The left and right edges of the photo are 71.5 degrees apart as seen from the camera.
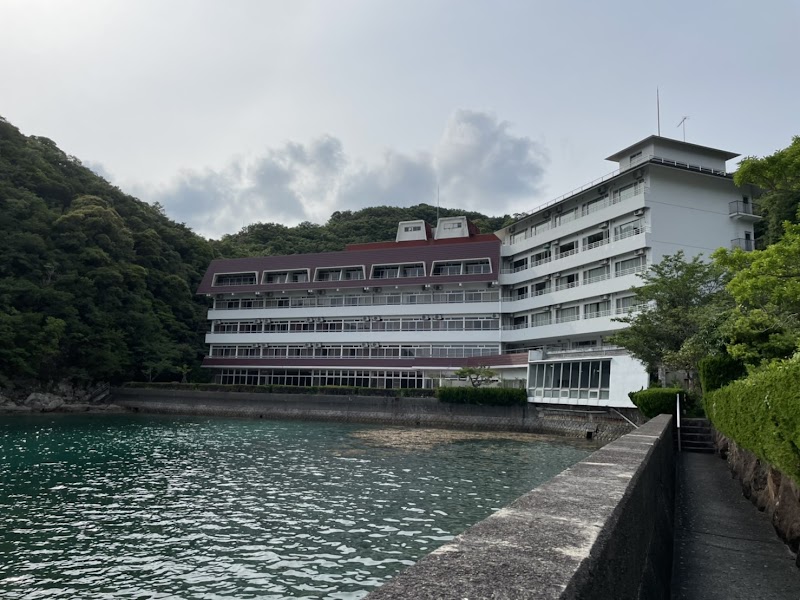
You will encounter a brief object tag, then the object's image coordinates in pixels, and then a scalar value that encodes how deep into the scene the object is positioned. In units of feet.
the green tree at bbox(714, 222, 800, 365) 42.29
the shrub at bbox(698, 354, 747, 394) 56.65
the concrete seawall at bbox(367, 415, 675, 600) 6.87
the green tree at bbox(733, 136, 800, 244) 50.67
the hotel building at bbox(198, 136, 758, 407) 130.52
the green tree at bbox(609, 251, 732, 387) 89.66
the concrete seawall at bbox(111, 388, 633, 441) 115.75
